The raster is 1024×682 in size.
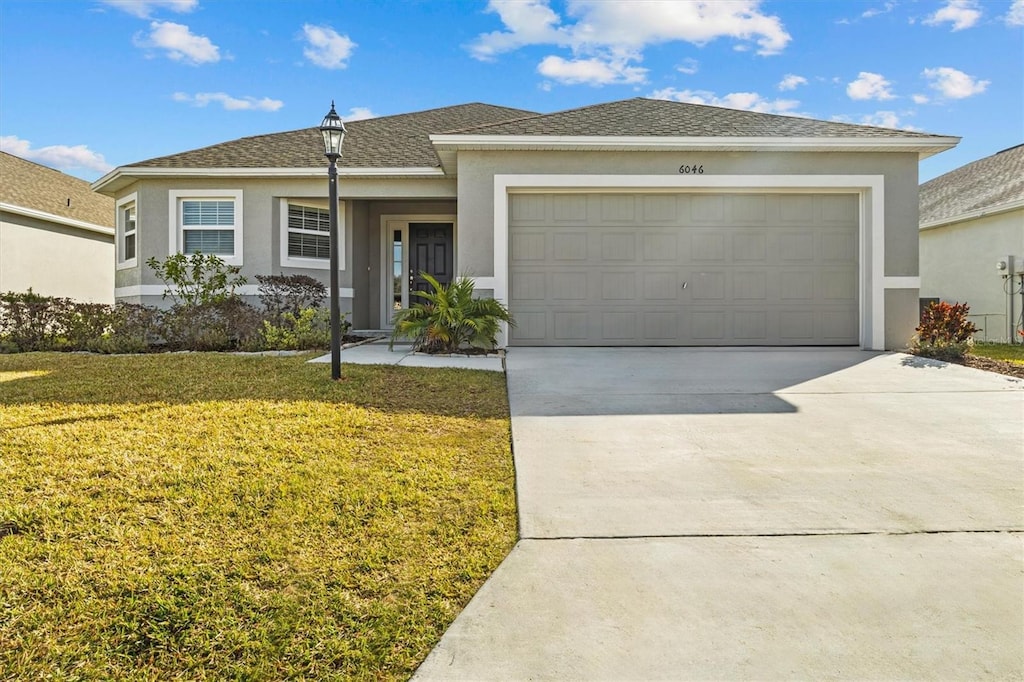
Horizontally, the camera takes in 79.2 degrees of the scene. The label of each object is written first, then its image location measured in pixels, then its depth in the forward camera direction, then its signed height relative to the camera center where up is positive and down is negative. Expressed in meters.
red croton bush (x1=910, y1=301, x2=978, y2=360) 8.72 -0.09
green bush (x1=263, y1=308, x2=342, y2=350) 9.74 -0.12
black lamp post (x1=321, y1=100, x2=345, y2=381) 6.48 +1.63
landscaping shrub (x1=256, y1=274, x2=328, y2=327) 10.47 +0.54
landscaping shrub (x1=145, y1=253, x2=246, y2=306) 10.73 +0.89
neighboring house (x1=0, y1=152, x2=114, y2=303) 14.32 +2.32
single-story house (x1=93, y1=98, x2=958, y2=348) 9.67 +1.56
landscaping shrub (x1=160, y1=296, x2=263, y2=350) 10.03 +0.03
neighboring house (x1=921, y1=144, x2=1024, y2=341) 13.40 +2.01
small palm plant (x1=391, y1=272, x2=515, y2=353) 8.69 +0.10
